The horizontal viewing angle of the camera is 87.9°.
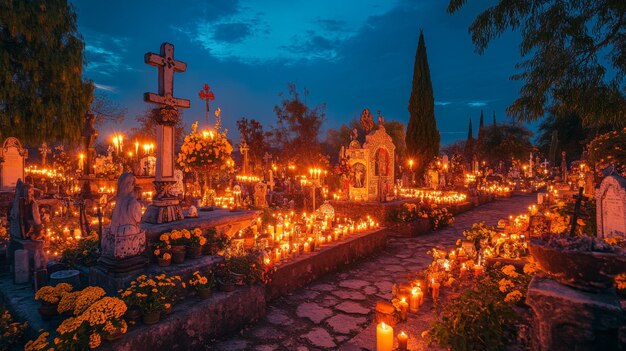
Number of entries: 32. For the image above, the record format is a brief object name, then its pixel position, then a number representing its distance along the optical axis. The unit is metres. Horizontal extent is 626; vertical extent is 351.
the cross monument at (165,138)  6.06
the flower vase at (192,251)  5.51
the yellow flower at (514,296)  4.11
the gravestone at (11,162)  12.70
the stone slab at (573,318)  2.54
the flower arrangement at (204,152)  7.84
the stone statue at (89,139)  12.77
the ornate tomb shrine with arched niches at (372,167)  13.45
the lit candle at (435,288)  5.80
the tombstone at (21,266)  5.20
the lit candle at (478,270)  6.37
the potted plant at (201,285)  4.77
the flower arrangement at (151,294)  3.93
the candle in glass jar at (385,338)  3.59
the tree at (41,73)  12.73
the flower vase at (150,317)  3.88
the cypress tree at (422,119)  24.64
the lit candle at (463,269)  6.59
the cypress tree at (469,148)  50.89
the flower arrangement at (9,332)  3.65
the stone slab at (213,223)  5.59
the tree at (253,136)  35.00
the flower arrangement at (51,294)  3.98
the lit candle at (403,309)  4.94
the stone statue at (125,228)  4.55
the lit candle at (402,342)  3.73
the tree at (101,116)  28.64
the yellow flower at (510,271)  4.59
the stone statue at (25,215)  5.64
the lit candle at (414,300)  5.33
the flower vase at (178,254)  5.22
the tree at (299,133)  35.16
